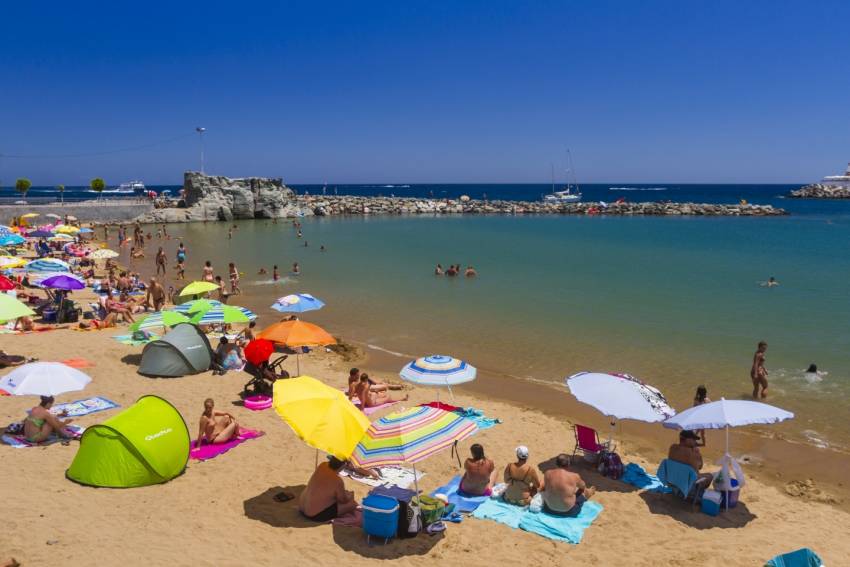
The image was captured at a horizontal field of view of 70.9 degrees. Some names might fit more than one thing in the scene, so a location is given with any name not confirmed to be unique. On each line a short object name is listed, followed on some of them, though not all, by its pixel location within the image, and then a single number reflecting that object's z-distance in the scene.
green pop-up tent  7.39
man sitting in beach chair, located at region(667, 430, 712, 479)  7.98
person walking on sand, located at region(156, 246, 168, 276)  27.60
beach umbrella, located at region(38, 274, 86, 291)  16.02
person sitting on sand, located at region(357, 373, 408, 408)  11.20
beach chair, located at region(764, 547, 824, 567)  5.67
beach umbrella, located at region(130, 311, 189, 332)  12.73
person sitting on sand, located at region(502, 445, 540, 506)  7.67
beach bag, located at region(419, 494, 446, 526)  6.88
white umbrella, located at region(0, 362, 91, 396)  8.65
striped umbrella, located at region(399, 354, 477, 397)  9.91
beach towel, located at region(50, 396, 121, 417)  9.95
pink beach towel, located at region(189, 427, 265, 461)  8.62
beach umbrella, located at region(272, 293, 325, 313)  14.96
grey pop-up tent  12.34
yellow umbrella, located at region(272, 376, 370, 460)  6.59
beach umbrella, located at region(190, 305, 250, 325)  13.29
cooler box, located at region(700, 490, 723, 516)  7.67
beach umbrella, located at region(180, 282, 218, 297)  16.00
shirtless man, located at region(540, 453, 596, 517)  7.37
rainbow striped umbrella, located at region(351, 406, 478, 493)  6.80
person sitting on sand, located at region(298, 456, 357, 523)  7.05
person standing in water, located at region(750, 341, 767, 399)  12.58
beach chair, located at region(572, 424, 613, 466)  9.17
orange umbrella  11.70
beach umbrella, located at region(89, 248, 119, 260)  25.00
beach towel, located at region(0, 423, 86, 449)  8.52
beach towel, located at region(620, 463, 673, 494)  8.38
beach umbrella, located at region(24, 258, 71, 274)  18.94
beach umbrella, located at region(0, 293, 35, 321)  11.69
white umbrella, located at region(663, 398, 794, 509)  7.25
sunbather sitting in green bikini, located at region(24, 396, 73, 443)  8.61
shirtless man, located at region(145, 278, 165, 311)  18.64
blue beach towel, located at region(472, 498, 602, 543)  7.04
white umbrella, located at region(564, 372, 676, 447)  8.00
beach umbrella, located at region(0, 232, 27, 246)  25.22
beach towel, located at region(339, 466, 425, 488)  8.38
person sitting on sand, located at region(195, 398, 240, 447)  8.97
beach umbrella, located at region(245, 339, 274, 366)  11.82
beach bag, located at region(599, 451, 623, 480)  8.73
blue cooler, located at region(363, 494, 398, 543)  6.55
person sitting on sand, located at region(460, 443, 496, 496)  7.86
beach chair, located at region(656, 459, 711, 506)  7.82
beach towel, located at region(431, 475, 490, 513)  7.62
